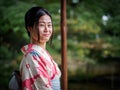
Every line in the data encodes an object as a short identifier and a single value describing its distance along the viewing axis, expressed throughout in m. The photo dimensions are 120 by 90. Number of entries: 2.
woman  1.41
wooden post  2.35
